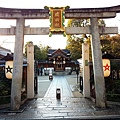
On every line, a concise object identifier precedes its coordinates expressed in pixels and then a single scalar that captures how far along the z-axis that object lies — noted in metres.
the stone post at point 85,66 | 14.01
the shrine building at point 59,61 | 45.22
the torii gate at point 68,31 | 10.06
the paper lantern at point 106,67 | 11.33
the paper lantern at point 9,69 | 11.25
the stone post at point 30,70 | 13.70
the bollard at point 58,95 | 13.23
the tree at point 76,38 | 22.62
